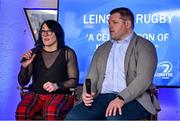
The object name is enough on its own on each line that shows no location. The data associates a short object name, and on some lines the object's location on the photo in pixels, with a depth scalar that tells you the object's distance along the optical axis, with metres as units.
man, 3.96
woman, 4.39
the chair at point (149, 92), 4.12
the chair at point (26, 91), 4.40
